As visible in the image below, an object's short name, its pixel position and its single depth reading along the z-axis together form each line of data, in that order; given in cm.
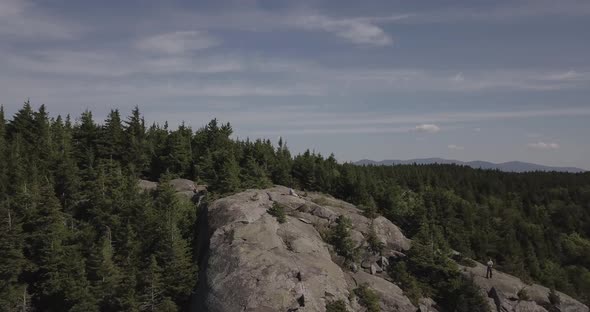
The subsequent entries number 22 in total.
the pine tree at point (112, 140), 7281
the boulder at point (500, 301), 4866
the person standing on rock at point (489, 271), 5253
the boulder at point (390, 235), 5494
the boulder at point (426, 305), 4647
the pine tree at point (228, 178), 5772
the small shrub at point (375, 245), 5203
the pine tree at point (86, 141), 7089
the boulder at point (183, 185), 6526
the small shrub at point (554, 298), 5072
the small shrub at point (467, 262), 5562
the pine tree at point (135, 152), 7231
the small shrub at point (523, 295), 5041
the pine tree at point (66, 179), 5956
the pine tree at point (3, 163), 5474
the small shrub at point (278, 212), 4978
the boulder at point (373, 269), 4950
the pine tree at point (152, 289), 4369
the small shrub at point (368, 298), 4242
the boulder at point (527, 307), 4927
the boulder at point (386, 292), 4450
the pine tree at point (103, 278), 4534
